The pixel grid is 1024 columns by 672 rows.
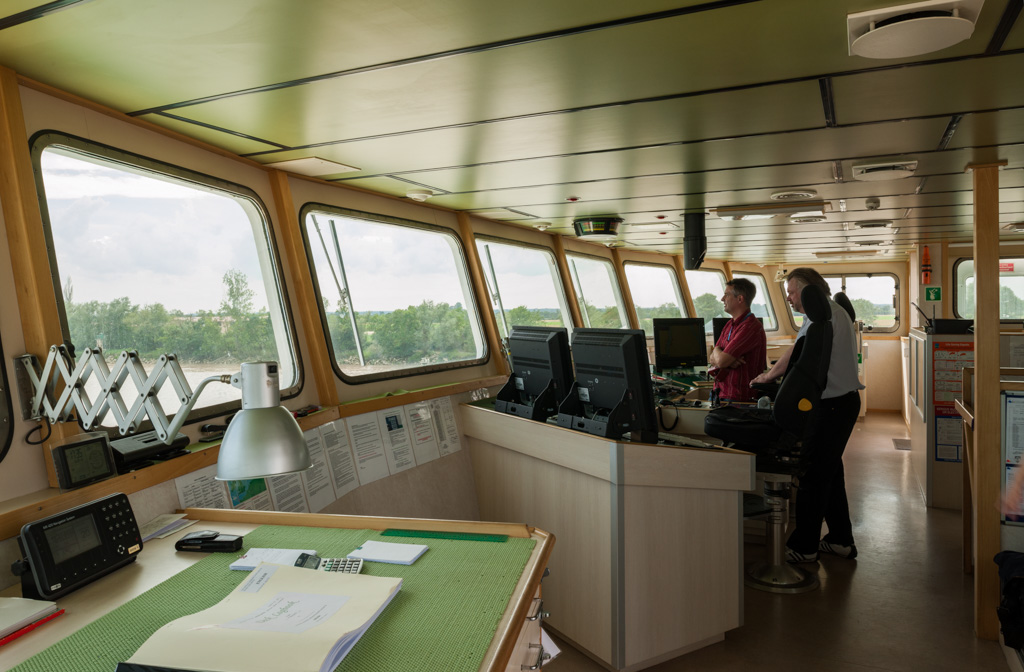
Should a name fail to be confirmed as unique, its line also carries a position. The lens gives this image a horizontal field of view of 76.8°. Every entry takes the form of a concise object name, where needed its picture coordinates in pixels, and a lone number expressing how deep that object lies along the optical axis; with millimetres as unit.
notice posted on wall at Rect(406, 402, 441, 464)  3932
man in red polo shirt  4508
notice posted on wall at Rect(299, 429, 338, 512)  3104
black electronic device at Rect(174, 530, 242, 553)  1944
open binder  1244
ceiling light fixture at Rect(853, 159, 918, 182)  3328
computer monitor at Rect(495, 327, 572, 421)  3562
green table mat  1336
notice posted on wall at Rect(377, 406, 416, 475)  3756
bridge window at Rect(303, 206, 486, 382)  3881
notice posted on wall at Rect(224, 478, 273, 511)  2621
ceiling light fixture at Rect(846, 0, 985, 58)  1585
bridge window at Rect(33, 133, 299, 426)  2352
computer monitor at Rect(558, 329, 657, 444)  2902
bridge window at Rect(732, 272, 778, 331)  11523
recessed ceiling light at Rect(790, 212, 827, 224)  5020
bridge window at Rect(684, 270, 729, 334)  9883
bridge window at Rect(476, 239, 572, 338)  5695
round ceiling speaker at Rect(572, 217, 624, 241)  5535
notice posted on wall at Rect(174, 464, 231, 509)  2385
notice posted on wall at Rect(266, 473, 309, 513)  2885
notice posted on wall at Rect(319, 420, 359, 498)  3324
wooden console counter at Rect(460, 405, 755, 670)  2791
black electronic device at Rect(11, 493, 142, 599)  1635
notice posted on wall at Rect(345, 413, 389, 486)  3543
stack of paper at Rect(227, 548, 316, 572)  1799
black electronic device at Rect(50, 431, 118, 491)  1956
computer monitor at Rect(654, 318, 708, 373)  6406
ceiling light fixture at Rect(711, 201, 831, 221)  4723
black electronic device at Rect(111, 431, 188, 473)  2151
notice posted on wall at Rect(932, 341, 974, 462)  4926
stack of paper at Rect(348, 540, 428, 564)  1828
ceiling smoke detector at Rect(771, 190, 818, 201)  4312
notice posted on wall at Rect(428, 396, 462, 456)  4133
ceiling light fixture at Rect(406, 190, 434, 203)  4146
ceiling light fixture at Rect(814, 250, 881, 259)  8859
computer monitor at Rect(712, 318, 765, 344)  7250
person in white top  3789
